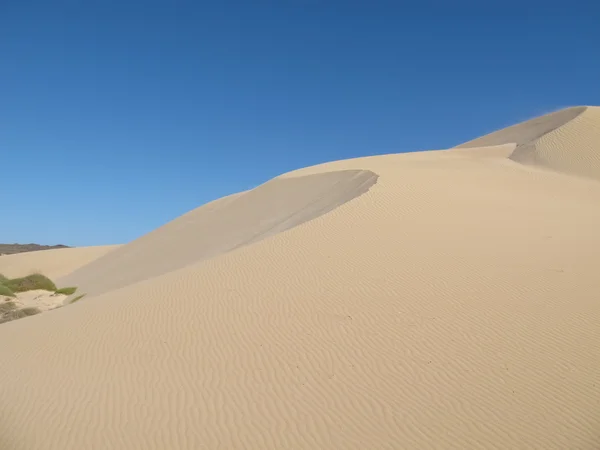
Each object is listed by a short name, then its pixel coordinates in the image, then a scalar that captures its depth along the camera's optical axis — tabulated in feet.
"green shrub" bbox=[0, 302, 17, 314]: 49.52
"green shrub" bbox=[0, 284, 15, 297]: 60.96
